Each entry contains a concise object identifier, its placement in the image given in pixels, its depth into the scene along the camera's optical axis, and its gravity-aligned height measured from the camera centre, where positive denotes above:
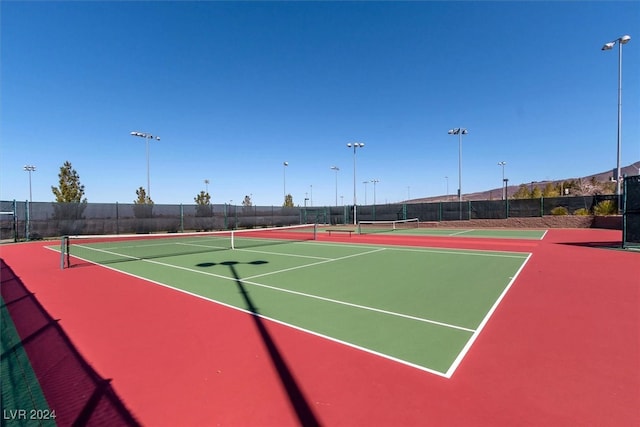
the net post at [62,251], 9.16 -1.07
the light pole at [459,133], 31.36 +8.13
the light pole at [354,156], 34.44 +6.52
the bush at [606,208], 23.55 +0.24
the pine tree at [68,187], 33.97 +3.25
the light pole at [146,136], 30.56 +8.01
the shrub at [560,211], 26.23 +0.04
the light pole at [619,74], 19.42 +9.17
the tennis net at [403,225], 31.37 -1.29
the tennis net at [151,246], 11.77 -1.59
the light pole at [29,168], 49.81 +7.72
